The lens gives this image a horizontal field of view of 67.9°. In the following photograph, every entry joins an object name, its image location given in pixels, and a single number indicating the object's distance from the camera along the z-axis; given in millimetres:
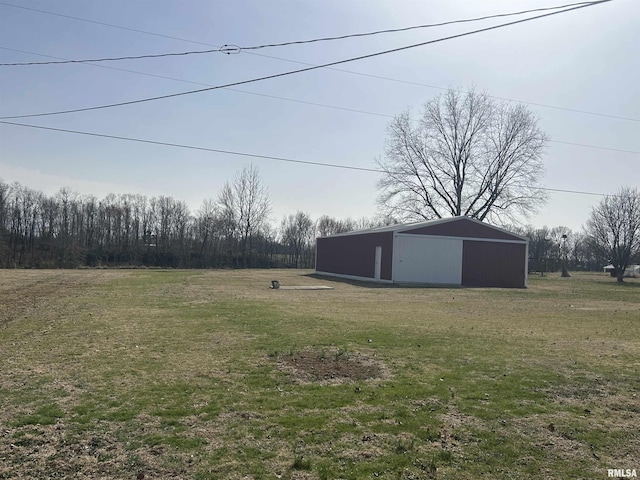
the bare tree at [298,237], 63125
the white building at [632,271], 63762
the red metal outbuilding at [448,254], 28953
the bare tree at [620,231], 46312
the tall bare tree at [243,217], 60406
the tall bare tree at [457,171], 46594
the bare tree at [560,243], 70525
